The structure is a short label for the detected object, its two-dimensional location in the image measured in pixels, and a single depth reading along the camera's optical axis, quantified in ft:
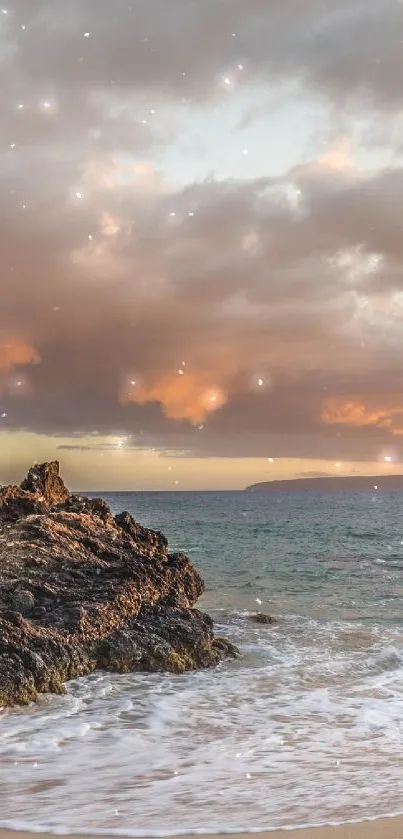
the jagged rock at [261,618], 59.62
